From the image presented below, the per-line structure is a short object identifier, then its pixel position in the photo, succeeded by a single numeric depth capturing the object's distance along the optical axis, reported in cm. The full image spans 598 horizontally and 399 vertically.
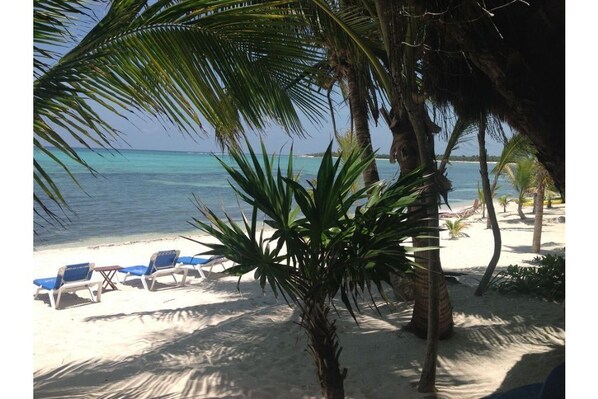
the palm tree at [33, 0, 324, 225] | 176
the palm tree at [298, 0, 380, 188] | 327
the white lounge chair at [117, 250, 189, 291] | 720
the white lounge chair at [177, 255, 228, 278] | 781
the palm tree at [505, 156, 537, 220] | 1244
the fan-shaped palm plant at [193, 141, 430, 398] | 229
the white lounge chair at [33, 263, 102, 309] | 624
